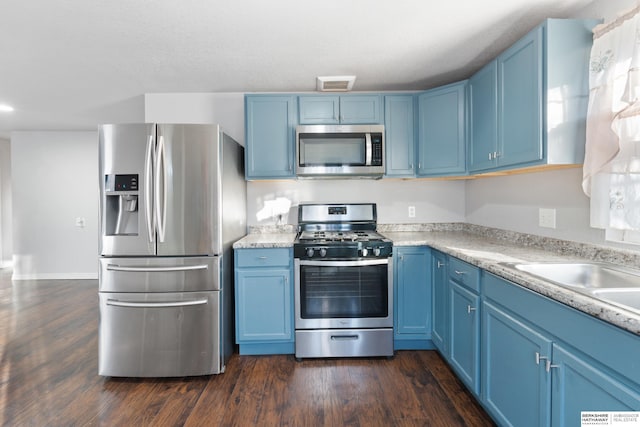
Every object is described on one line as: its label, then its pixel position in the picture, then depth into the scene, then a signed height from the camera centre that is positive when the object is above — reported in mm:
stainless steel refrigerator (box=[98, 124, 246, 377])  2178 -275
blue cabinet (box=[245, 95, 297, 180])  2807 +661
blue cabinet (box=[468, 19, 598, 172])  1648 +616
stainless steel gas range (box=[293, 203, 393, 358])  2463 -761
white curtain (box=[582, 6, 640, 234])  1393 +370
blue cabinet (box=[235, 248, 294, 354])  2512 -678
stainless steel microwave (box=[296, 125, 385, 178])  2688 +496
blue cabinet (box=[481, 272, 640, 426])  949 -563
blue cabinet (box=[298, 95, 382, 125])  2838 +879
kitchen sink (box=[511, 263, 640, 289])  1534 -321
